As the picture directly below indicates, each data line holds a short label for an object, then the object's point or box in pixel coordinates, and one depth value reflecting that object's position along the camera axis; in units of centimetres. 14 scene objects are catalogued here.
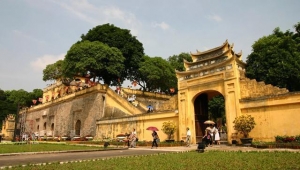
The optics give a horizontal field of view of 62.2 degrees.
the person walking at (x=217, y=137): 1890
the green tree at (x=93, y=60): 3562
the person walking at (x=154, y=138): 1835
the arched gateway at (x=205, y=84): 1867
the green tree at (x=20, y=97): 6887
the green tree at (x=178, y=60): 5038
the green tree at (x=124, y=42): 4281
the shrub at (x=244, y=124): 1670
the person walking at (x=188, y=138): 1889
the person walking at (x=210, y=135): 1750
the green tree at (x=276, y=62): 2544
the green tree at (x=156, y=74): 4219
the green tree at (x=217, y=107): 3842
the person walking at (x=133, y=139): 1925
